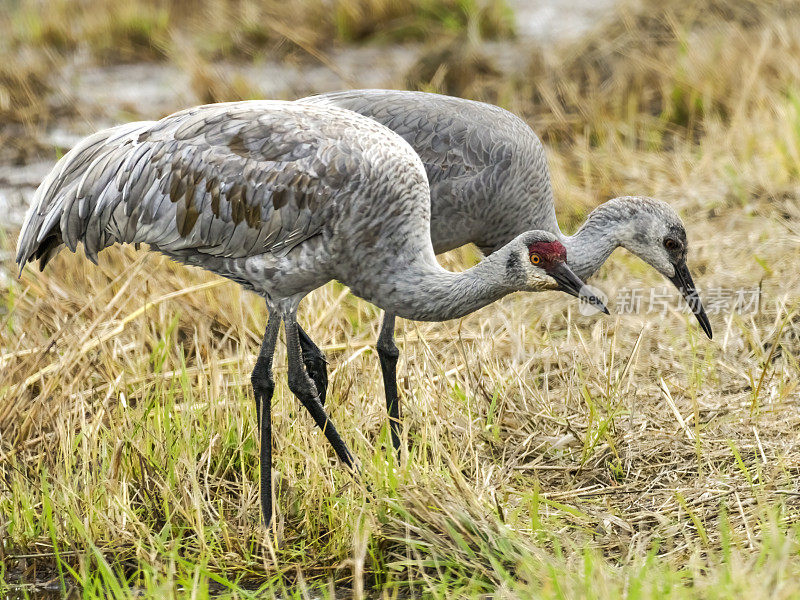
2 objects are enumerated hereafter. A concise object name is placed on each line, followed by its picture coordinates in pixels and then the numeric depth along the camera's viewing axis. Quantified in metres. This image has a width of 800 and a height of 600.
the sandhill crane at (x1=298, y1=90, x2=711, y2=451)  8.48
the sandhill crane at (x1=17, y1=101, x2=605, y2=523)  7.47
